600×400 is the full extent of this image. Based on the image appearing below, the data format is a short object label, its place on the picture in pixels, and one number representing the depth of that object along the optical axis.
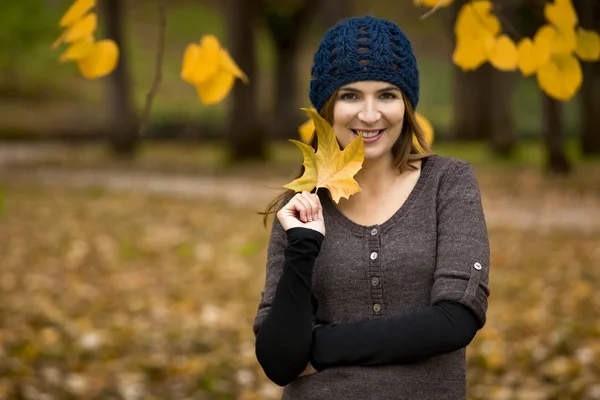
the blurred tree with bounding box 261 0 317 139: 24.52
